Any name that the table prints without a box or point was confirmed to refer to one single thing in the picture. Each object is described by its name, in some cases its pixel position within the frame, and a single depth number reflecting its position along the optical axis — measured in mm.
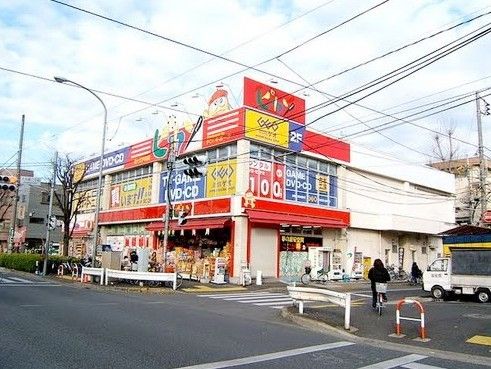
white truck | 21328
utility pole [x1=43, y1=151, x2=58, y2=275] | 30155
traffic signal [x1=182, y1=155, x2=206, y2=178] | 21688
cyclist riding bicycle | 15380
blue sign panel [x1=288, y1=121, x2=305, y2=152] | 30188
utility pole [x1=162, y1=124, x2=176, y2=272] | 23156
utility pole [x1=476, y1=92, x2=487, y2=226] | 26969
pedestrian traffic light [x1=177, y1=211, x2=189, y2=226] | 23359
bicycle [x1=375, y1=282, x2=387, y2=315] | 15014
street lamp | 22750
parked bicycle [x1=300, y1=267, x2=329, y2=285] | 29012
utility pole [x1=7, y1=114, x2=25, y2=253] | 38762
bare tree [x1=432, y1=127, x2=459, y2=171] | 53362
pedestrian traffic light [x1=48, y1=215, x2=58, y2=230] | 30456
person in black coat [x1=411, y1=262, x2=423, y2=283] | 33375
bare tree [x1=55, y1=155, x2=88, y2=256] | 37406
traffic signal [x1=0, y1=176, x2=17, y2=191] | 27056
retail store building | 28047
